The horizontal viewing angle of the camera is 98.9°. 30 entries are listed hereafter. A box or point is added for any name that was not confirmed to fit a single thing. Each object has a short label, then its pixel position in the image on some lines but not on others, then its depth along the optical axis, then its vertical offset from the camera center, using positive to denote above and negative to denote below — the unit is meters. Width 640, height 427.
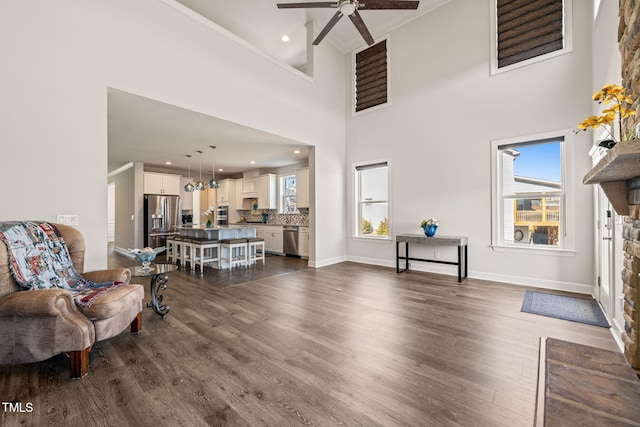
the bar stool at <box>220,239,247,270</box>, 5.79 -0.87
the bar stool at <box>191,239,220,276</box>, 5.62 -0.87
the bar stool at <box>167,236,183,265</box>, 6.40 -0.95
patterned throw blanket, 2.13 -0.41
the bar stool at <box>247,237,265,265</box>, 6.23 -0.87
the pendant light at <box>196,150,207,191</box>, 6.98 +0.71
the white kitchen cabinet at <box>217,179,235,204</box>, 9.88 +0.79
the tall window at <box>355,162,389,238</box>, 6.09 +0.31
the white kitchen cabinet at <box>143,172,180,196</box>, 8.22 +0.92
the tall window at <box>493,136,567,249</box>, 4.13 +0.29
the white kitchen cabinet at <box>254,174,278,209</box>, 8.62 +0.68
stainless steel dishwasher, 7.58 -0.76
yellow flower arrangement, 1.90 +0.77
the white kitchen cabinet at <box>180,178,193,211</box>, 9.31 +0.51
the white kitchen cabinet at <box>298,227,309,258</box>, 7.35 -0.78
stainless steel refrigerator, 8.12 -0.17
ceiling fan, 3.43 +2.68
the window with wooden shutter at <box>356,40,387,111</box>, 6.05 +3.14
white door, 2.81 -0.45
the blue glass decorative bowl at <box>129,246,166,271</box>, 3.08 -0.48
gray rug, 2.98 -1.15
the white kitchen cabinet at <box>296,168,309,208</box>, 7.69 +0.73
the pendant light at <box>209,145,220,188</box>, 6.15 +0.75
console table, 4.64 -0.54
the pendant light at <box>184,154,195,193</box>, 6.68 +0.64
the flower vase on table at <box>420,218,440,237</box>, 5.01 -0.26
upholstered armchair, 1.93 -0.81
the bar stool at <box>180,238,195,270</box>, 6.06 -0.90
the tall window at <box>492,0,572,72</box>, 4.05 +2.86
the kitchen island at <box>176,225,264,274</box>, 5.78 -0.74
